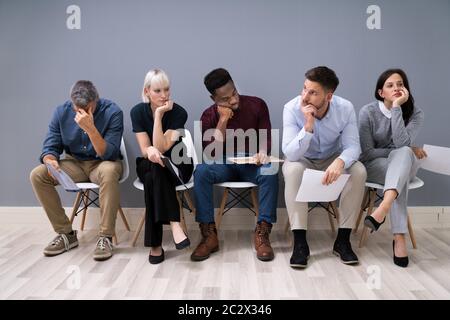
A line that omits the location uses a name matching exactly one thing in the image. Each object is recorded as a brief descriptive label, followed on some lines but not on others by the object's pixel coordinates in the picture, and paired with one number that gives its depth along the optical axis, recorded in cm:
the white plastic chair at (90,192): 265
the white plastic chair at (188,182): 275
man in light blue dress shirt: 241
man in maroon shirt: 258
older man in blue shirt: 260
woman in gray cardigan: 241
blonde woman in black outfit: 247
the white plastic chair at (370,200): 261
